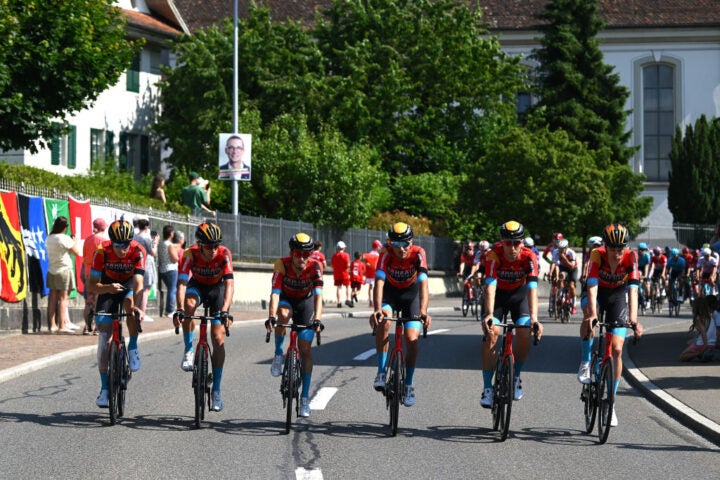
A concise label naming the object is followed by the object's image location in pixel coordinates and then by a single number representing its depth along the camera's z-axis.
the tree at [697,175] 67.06
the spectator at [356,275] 38.78
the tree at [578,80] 63.66
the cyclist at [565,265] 28.58
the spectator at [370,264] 38.31
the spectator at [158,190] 30.50
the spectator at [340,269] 36.75
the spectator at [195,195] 31.28
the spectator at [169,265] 26.85
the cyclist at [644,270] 32.94
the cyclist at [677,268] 37.47
